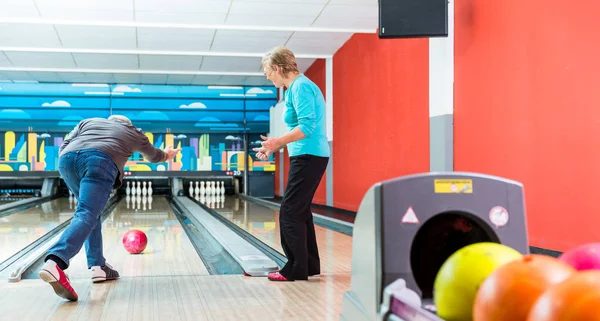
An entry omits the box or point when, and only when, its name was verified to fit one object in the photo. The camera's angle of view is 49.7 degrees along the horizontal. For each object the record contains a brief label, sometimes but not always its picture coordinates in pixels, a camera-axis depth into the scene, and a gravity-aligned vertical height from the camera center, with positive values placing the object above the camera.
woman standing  2.94 +0.03
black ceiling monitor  4.64 +1.00
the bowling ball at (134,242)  4.14 -0.51
